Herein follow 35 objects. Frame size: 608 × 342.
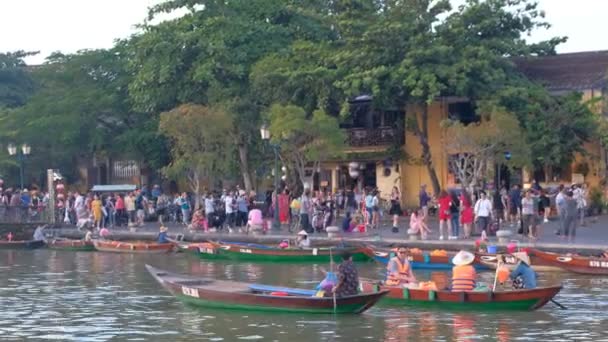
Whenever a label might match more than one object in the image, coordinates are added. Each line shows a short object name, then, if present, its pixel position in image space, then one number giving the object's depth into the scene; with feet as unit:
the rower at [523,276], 85.10
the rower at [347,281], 82.28
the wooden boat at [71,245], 151.27
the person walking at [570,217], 121.19
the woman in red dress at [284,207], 151.64
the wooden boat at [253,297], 83.15
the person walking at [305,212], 142.61
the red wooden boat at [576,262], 104.88
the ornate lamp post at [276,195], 146.92
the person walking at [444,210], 126.31
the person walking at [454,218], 127.44
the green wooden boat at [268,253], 121.39
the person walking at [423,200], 140.92
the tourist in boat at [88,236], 152.05
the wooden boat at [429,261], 111.65
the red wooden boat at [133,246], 140.46
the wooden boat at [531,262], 108.27
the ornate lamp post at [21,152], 177.18
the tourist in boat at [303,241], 124.98
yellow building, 169.37
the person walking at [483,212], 125.08
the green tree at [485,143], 144.36
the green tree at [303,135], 152.05
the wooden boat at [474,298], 83.15
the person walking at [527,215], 123.24
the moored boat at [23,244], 159.43
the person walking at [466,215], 127.03
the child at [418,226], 127.95
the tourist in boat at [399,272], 88.96
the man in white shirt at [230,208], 149.99
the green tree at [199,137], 159.74
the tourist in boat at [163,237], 142.04
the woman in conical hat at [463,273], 84.99
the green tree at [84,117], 191.83
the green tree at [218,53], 170.71
